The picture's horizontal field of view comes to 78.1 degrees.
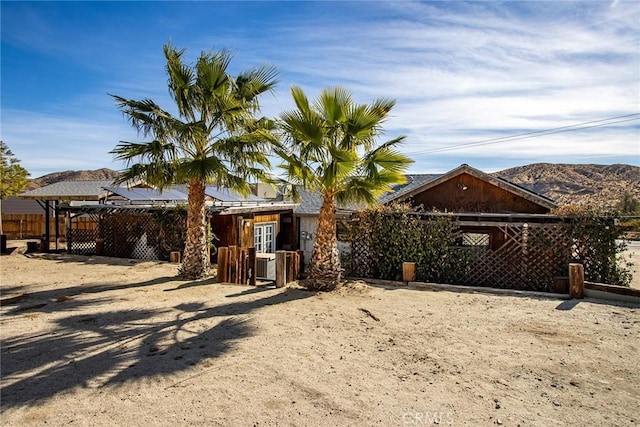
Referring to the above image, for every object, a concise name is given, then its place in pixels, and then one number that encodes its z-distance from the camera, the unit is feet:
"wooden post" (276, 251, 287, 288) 33.88
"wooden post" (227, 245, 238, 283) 35.47
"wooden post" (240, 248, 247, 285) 35.30
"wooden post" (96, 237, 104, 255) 54.44
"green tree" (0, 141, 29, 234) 82.89
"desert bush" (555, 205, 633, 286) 30.94
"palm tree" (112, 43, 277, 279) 32.09
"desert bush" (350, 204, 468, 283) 34.71
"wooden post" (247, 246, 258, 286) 35.12
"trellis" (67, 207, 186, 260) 50.19
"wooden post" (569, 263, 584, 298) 29.17
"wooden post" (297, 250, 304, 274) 37.70
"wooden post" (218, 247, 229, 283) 35.70
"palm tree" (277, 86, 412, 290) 29.22
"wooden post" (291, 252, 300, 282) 36.63
